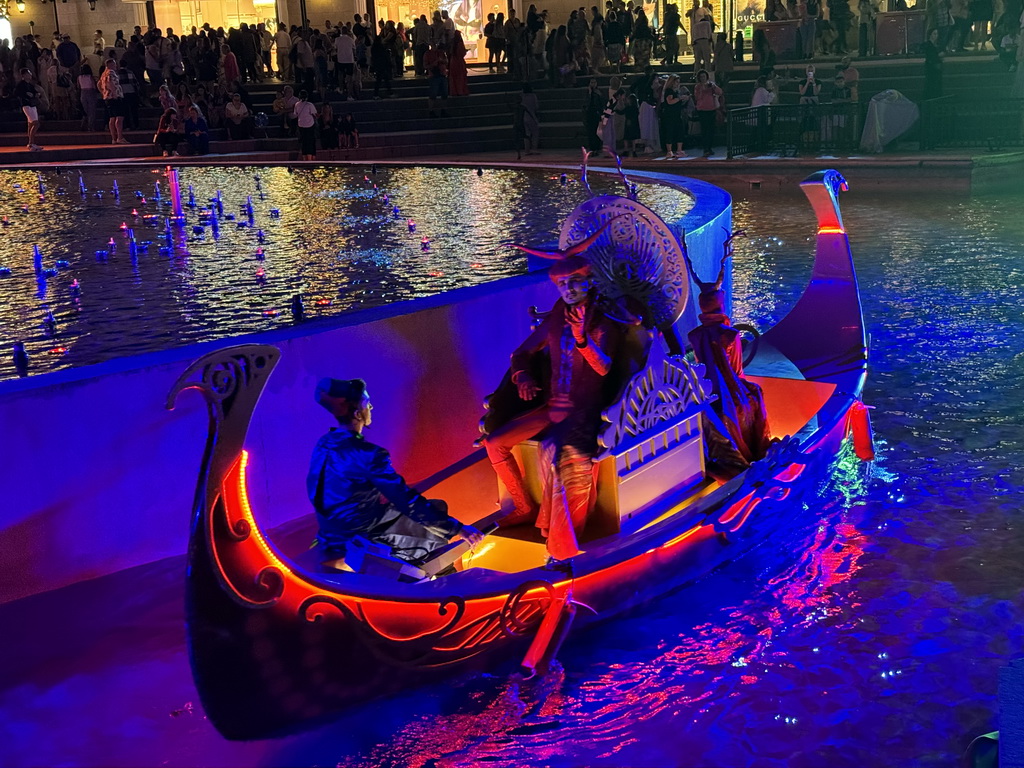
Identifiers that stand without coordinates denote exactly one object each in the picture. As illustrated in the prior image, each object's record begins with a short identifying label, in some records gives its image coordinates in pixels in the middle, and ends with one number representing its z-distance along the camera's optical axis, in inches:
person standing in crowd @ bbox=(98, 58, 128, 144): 735.1
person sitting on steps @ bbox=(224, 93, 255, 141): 740.0
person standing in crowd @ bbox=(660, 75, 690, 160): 682.2
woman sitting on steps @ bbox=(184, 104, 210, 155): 693.3
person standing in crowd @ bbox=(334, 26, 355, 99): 792.3
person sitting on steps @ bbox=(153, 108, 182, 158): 685.3
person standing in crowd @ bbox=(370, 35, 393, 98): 813.9
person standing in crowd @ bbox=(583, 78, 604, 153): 712.4
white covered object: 649.0
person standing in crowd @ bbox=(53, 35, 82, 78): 825.5
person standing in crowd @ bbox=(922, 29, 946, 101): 677.3
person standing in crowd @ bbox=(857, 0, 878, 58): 831.1
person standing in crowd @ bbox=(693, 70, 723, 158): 686.5
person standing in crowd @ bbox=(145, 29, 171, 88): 818.8
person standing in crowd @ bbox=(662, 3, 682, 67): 860.6
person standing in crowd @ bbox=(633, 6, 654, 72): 858.8
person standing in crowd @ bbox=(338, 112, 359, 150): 726.5
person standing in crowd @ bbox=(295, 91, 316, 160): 696.4
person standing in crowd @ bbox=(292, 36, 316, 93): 799.1
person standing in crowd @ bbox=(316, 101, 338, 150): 716.0
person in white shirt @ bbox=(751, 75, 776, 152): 669.3
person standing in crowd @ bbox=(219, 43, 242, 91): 799.8
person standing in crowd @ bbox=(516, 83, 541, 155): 745.4
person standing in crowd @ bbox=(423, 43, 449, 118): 801.6
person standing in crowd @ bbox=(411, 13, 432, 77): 869.2
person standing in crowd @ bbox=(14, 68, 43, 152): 810.2
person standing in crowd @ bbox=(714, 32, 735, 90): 755.4
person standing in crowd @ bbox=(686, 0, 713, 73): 781.3
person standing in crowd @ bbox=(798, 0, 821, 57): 820.0
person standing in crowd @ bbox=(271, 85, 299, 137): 743.1
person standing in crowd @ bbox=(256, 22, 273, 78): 957.8
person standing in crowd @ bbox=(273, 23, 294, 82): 888.3
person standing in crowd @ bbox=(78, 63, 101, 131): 768.3
